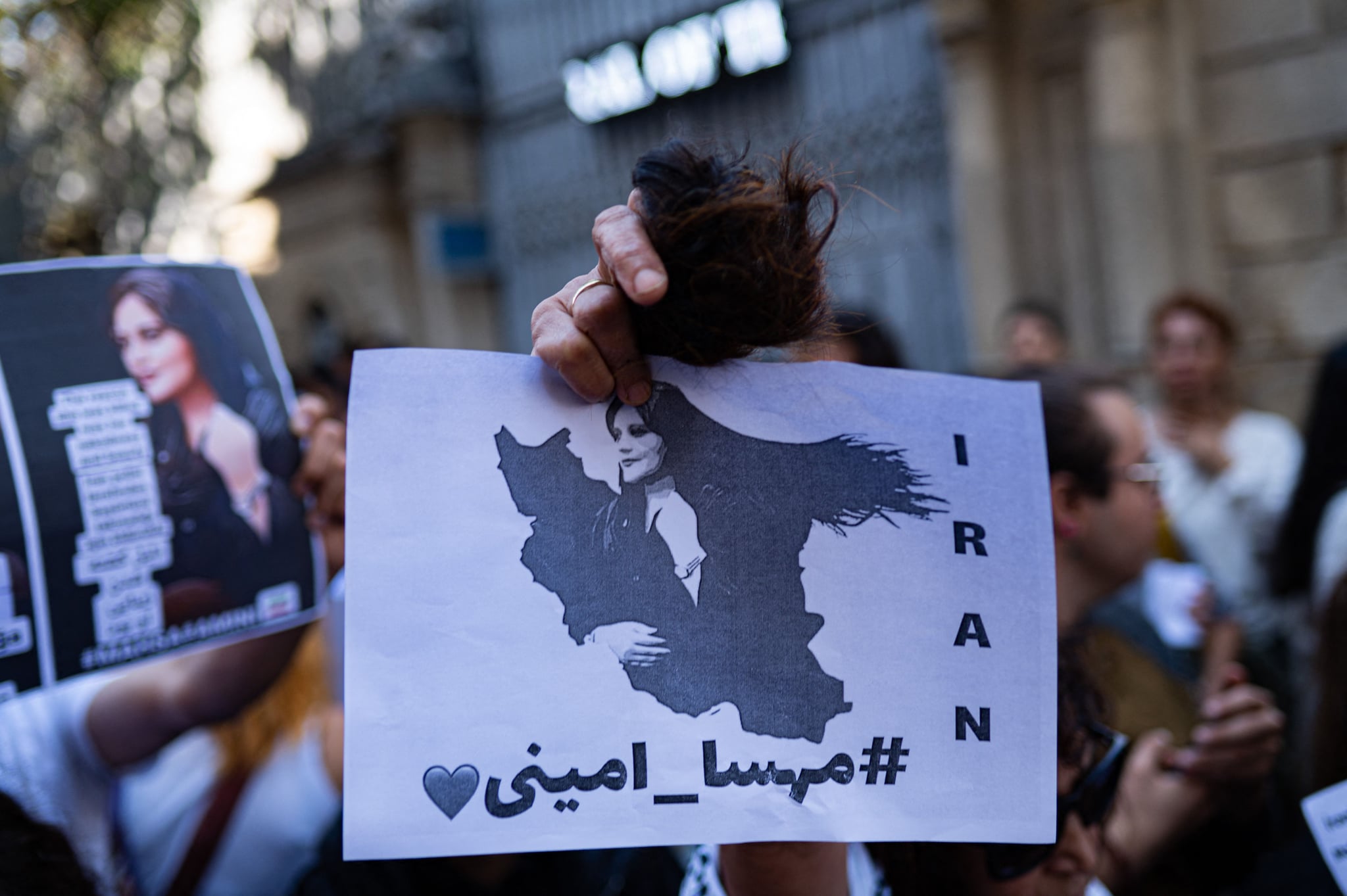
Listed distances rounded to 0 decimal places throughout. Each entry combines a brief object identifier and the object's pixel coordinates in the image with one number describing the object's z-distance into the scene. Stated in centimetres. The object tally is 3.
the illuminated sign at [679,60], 481
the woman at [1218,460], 246
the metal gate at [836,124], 449
